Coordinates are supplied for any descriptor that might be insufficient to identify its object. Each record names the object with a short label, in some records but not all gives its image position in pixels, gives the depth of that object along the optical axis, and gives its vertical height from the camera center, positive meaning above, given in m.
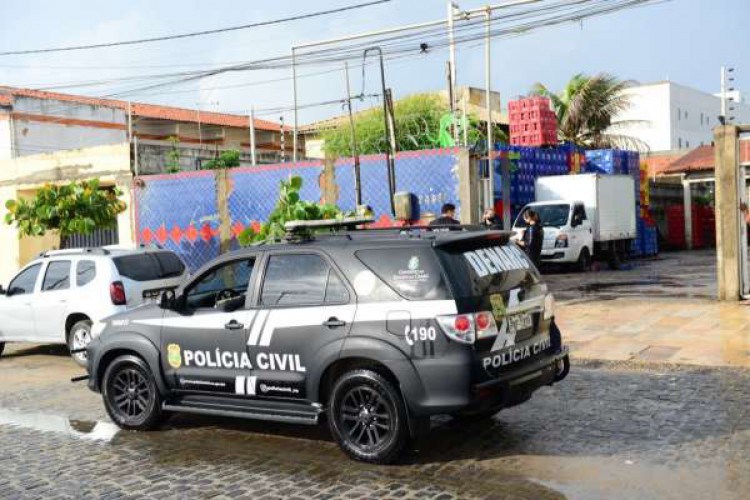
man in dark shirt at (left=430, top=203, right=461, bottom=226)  11.96 +0.02
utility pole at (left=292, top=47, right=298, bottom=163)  23.43 +4.28
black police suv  5.71 -0.91
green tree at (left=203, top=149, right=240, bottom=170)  32.53 +2.51
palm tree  34.50 +4.40
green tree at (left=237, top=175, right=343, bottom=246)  13.10 +0.14
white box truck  20.61 -0.20
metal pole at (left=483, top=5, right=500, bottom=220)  15.41 +2.86
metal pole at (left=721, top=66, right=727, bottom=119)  40.54 +6.23
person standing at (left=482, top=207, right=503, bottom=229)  13.21 -0.09
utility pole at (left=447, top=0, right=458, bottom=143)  21.53 +4.31
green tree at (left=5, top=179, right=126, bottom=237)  16.69 +0.42
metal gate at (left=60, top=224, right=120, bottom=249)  22.14 -0.28
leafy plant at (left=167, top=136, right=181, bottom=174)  22.19 +1.83
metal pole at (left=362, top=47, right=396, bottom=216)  15.55 +1.10
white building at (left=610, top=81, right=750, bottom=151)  64.69 +7.59
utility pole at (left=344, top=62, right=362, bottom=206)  16.06 +0.68
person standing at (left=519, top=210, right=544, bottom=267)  13.42 -0.44
